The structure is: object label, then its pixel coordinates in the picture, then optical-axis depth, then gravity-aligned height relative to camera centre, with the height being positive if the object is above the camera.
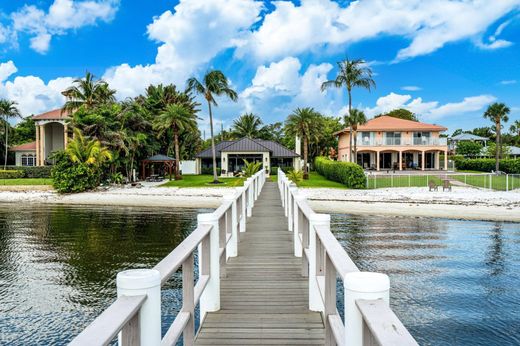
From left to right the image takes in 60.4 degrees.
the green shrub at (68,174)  35.88 -0.37
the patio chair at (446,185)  32.23 -1.53
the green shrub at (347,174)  34.50 -0.68
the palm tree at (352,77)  42.56 +8.47
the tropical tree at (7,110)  53.78 +7.40
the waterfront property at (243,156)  49.22 +1.30
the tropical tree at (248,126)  68.81 +6.34
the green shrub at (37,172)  46.38 -0.18
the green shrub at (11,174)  44.53 -0.35
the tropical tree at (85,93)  43.47 +7.52
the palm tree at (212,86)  39.12 +7.19
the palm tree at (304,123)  43.75 +4.21
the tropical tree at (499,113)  50.91 +5.78
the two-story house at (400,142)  51.62 +2.68
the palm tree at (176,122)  43.44 +4.59
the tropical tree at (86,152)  35.88 +1.41
